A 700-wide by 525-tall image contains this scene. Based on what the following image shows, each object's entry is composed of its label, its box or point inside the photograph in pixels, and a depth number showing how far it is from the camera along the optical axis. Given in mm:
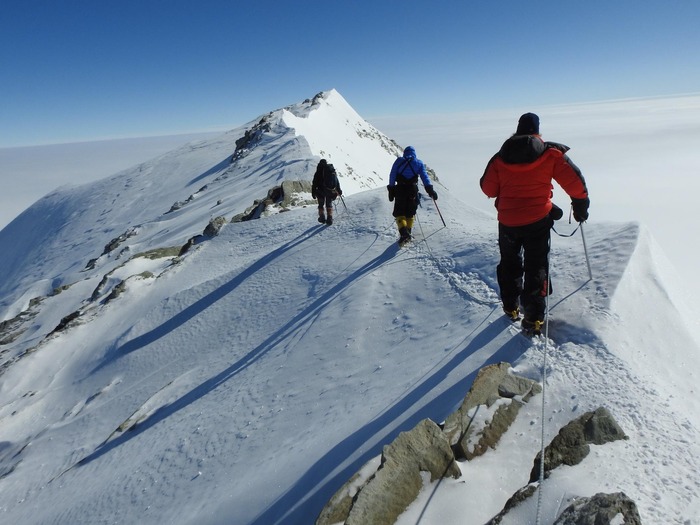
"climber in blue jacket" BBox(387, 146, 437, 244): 8745
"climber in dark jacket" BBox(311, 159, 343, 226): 11695
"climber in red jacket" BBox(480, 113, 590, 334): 4500
